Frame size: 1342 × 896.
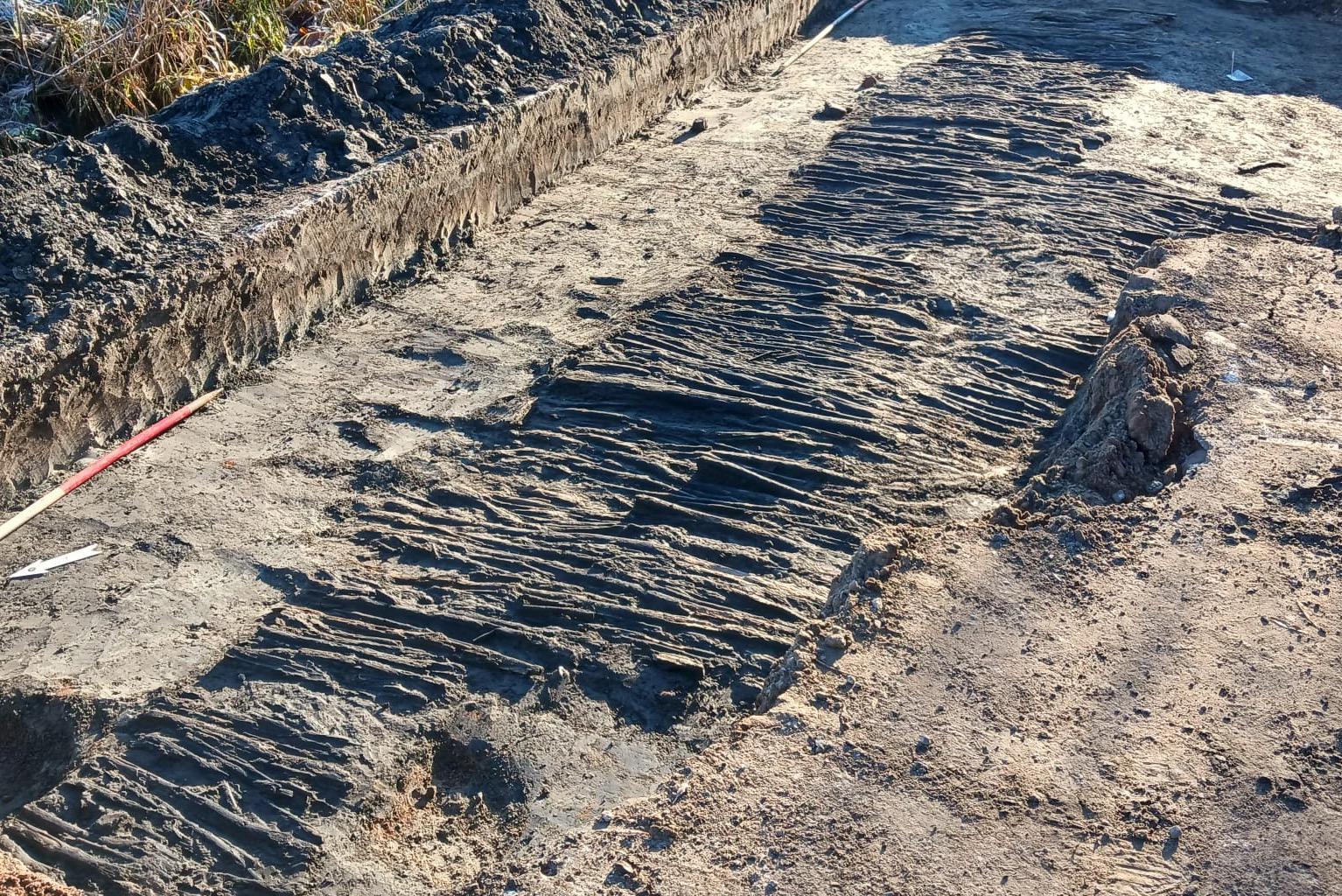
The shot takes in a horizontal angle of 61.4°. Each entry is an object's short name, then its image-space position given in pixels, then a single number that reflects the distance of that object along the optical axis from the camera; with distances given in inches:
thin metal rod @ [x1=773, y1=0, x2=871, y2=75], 384.5
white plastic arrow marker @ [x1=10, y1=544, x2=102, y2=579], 163.8
